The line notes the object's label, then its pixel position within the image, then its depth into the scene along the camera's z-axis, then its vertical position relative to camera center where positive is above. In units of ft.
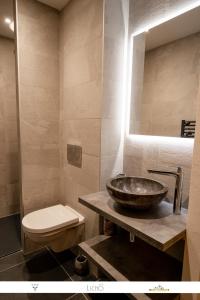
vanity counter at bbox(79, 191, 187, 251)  2.67 -1.59
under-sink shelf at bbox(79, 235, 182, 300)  3.40 -2.78
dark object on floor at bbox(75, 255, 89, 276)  5.15 -4.00
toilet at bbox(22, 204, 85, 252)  4.71 -2.67
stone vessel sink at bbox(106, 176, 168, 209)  3.16 -1.23
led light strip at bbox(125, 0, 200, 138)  3.64 +2.33
